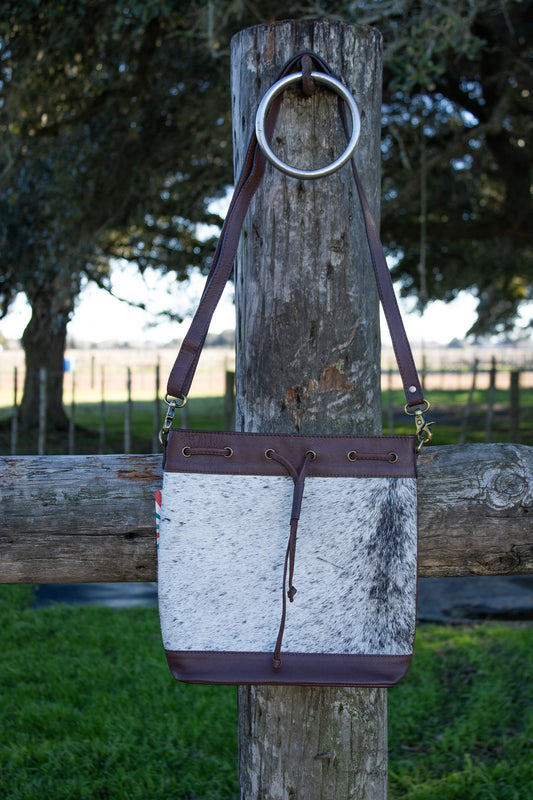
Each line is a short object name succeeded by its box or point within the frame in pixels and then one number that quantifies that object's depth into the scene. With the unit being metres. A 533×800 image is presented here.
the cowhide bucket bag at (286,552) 1.33
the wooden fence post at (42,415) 8.72
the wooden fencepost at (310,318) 1.43
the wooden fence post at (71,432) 9.48
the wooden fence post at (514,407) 9.23
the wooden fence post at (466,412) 10.48
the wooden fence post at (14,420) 8.83
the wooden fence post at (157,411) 9.08
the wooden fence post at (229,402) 8.73
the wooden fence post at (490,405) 9.66
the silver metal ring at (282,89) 1.30
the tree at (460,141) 5.00
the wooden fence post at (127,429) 8.90
